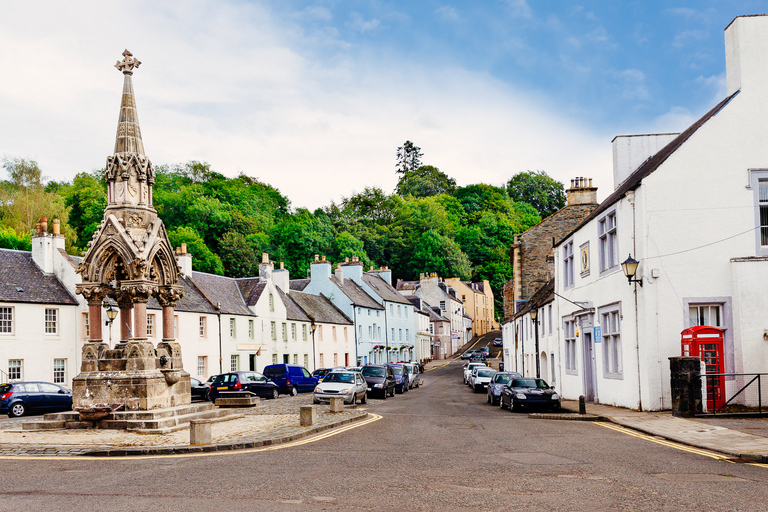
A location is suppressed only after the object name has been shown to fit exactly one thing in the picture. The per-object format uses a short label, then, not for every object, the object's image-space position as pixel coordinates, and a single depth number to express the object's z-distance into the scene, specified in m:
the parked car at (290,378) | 41.62
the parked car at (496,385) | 30.27
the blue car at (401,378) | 41.66
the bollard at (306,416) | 19.16
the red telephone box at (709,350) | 20.34
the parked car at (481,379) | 41.03
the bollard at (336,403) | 24.34
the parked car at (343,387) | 30.34
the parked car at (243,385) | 35.44
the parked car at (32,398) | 28.67
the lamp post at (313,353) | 59.53
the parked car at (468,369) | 49.44
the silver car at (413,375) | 44.65
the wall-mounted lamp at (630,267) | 20.86
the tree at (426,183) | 129.50
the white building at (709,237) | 20.66
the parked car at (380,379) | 36.00
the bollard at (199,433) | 14.83
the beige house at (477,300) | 110.44
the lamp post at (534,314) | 31.03
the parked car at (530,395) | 24.84
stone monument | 19.27
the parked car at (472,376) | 43.14
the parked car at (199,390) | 35.81
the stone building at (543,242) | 45.31
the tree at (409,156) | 147.75
